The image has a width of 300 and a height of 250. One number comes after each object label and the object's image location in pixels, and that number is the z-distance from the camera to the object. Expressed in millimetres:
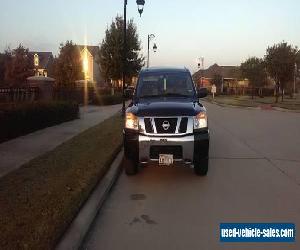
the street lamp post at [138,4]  14512
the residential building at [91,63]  45771
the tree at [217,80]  60380
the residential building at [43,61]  50068
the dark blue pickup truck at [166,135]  5100
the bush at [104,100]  23274
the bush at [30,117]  7846
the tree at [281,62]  29704
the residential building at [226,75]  66317
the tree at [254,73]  43735
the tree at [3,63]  31806
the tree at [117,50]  29141
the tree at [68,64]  31725
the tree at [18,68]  30715
